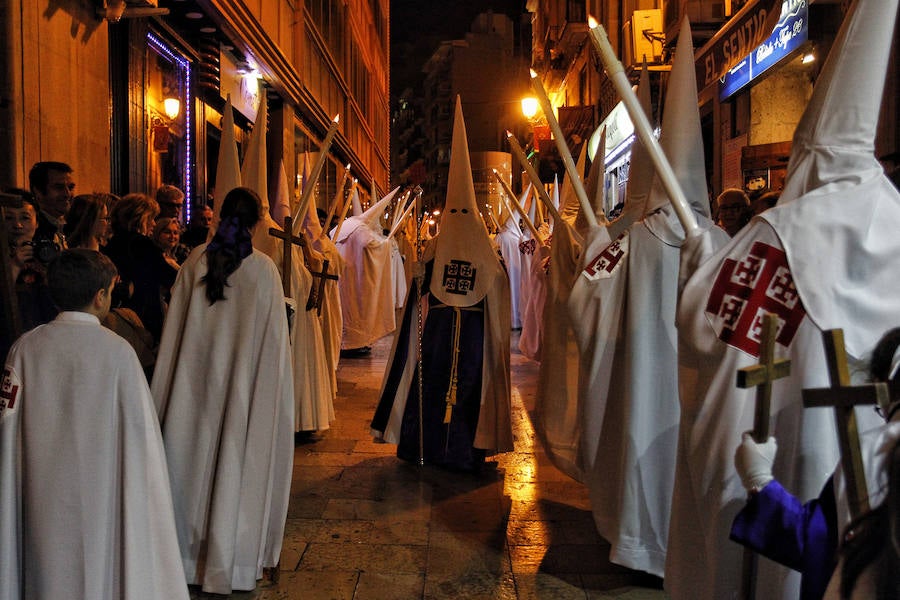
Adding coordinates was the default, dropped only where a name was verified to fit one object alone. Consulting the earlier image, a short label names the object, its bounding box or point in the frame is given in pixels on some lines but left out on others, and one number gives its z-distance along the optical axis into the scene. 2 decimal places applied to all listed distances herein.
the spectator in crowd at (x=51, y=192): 4.46
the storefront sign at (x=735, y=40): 8.61
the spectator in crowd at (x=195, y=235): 7.47
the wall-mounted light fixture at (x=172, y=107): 10.96
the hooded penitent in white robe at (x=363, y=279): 13.01
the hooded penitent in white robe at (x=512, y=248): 17.16
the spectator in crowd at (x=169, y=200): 6.14
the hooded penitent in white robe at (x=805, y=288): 2.31
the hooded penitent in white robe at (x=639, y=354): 4.02
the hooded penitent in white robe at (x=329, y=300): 8.62
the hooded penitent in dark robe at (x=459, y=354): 6.40
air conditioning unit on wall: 13.89
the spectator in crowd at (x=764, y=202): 5.85
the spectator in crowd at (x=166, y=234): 5.62
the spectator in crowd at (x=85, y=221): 4.46
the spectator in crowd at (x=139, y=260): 4.82
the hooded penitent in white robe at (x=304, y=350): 6.82
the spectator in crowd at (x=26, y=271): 4.02
